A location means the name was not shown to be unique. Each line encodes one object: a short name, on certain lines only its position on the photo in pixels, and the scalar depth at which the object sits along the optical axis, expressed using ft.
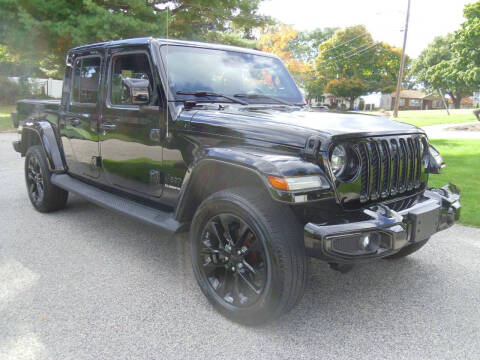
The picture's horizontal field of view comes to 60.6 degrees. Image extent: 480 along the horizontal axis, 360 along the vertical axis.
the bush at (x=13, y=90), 78.12
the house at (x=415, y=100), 305.12
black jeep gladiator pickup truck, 8.03
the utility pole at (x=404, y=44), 89.25
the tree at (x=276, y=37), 96.22
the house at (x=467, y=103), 322.96
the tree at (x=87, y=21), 48.98
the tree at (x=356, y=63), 183.32
